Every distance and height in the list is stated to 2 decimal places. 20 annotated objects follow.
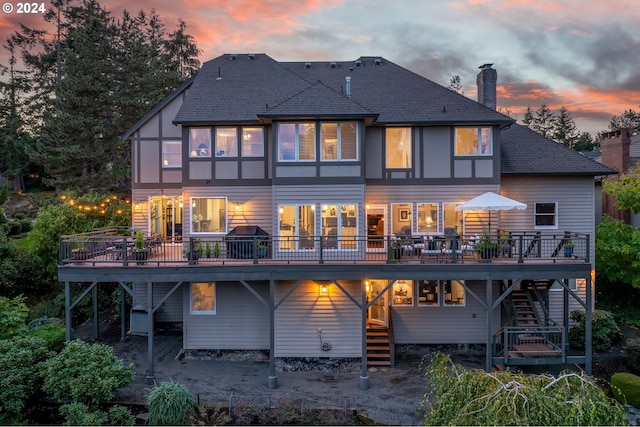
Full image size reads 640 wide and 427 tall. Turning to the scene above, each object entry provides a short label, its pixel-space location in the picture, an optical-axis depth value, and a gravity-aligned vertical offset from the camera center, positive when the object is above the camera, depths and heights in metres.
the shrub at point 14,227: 28.49 -0.77
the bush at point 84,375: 10.69 -4.18
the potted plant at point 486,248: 13.36 -1.02
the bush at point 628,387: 11.68 -4.86
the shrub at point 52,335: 13.14 -3.86
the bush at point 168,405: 10.30 -4.75
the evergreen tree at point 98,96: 25.50 +7.63
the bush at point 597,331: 15.43 -4.31
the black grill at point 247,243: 13.74 -0.92
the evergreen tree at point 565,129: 53.06 +11.33
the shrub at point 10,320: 13.08 -3.30
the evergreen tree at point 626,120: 56.22 +13.49
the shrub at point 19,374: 10.48 -4.13
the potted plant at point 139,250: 13.49 -1.11
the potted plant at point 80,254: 13.50 -1.23
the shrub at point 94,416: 10.14 -5.01
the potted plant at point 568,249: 13.51 -1.06
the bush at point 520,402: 5.37 -2.51
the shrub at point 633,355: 13.60 -4.59
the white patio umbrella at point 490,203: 13.45 +0.45
